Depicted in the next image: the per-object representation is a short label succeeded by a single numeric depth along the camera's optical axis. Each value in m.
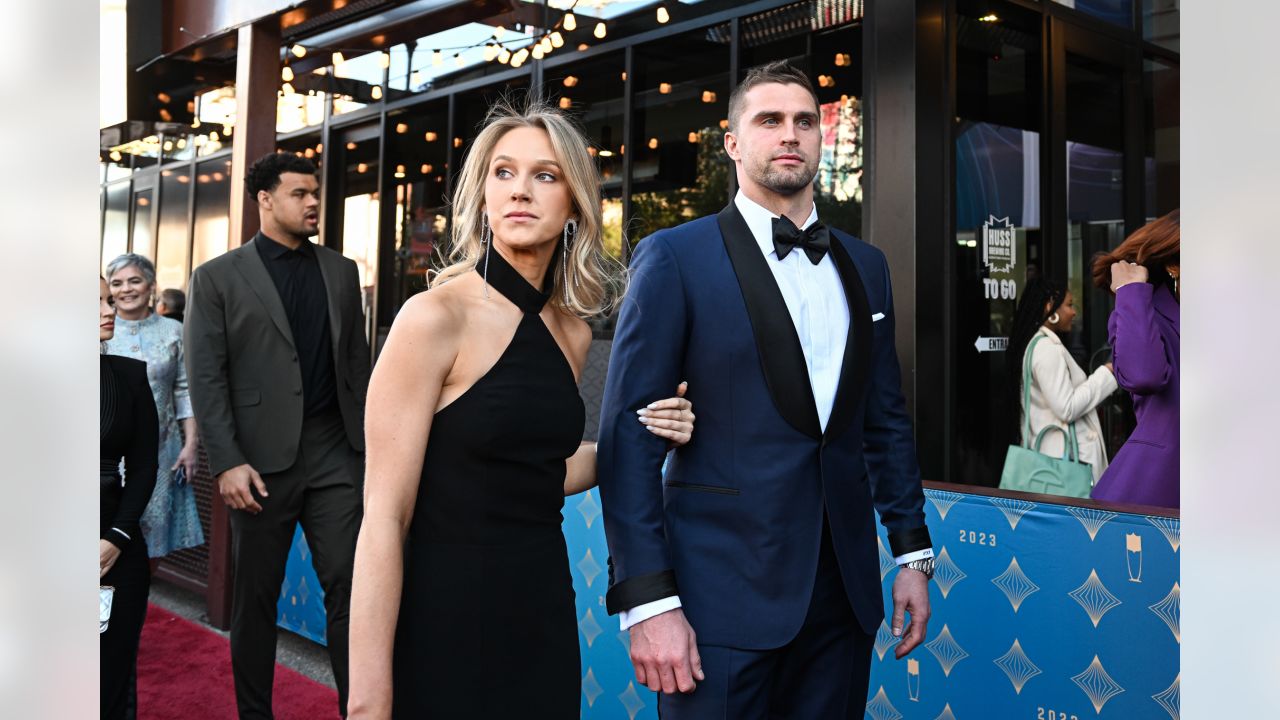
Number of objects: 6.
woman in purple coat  3.19
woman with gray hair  4.67
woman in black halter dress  1.67
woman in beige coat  4.89
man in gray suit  3.75
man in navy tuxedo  1.96
